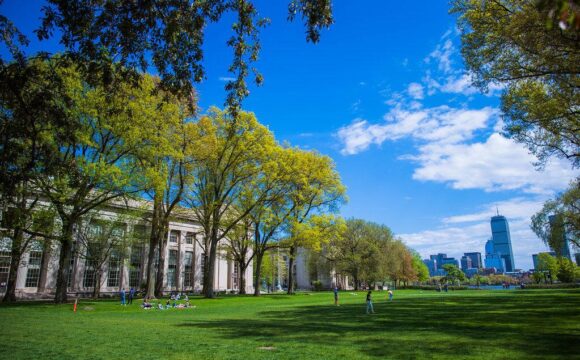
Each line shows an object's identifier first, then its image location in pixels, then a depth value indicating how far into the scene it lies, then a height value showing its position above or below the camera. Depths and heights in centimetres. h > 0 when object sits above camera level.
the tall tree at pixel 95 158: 2861 +999
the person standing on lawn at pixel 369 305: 2496 -237
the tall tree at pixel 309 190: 4819 +1104
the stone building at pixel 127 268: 5078 +121
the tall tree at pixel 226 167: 3988 +1161
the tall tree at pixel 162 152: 3188 +1123
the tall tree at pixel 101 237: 4725 +491
